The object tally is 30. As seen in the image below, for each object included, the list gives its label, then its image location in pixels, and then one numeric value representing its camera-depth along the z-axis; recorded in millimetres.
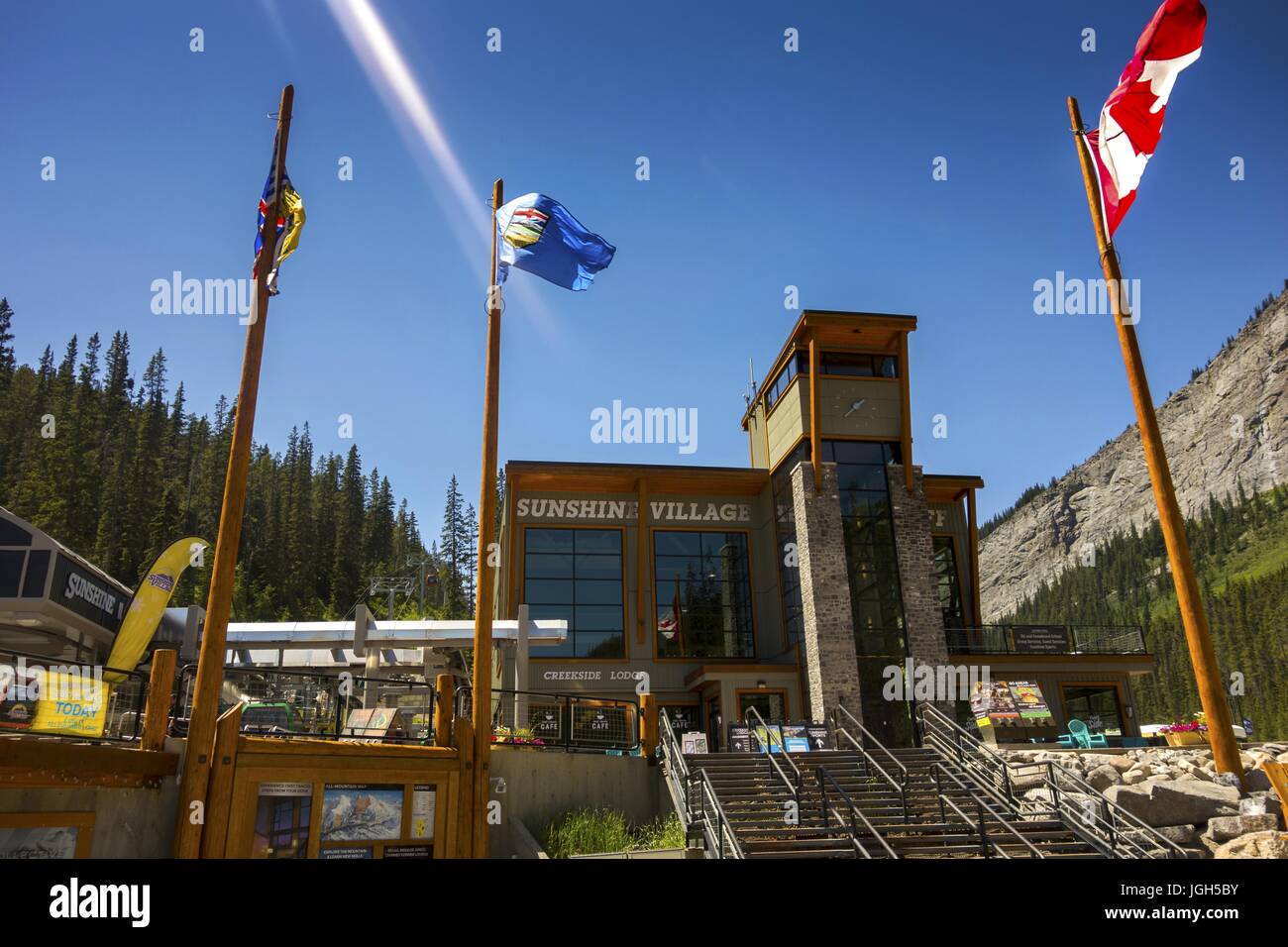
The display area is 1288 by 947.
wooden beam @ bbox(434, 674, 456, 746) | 10984
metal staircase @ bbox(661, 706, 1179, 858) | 12516
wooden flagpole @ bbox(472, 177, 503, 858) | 10586
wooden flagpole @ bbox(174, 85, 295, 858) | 8672
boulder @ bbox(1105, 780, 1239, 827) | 12750
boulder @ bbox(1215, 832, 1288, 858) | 11016
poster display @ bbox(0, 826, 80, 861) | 7160
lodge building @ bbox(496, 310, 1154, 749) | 22922
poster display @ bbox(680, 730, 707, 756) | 18250
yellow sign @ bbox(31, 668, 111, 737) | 8227
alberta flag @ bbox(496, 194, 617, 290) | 13602
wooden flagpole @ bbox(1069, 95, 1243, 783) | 12234
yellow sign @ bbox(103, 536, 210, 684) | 15445
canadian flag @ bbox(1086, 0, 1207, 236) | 12875
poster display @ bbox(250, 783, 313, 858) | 9117
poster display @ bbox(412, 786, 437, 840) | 9977
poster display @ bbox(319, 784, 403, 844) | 9516
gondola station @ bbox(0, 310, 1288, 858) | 9320
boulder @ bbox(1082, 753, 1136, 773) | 15445
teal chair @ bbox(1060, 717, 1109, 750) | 18938
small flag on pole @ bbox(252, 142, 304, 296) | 11598
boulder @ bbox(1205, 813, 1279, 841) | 12195
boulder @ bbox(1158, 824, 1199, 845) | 12609
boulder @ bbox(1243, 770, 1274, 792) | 13008
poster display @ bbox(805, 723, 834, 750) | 19031
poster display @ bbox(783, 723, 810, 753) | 18688
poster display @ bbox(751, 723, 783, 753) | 18156
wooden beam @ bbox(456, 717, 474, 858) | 10234
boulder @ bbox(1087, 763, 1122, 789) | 14836
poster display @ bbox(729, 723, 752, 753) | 18422
